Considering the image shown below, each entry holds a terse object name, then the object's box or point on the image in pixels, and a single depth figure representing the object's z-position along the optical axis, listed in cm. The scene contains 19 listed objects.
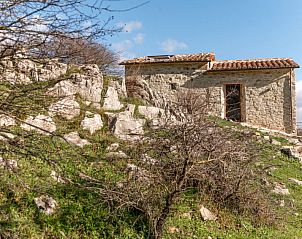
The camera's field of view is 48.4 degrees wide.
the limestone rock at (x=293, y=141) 1385
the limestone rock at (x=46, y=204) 484
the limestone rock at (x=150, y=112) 1061
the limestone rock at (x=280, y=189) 862
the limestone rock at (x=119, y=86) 1157
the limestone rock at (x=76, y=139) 773
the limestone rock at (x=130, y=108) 1040
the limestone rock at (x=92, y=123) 861
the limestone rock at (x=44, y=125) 742
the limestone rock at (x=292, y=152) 1204
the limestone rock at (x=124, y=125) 870
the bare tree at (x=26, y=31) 296
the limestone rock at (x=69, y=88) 921
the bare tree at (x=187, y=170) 500
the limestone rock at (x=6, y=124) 625
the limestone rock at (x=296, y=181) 978
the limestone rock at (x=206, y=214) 608
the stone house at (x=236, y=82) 1506
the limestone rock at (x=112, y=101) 1032
